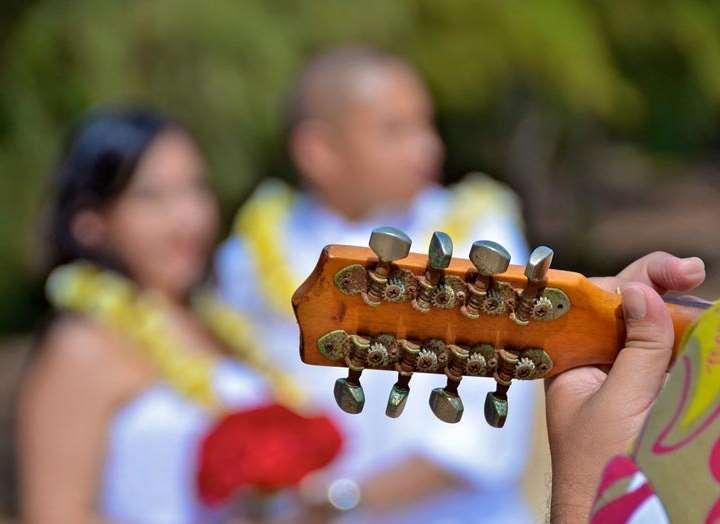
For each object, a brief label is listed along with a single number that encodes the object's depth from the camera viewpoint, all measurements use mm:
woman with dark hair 5965
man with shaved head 6246
